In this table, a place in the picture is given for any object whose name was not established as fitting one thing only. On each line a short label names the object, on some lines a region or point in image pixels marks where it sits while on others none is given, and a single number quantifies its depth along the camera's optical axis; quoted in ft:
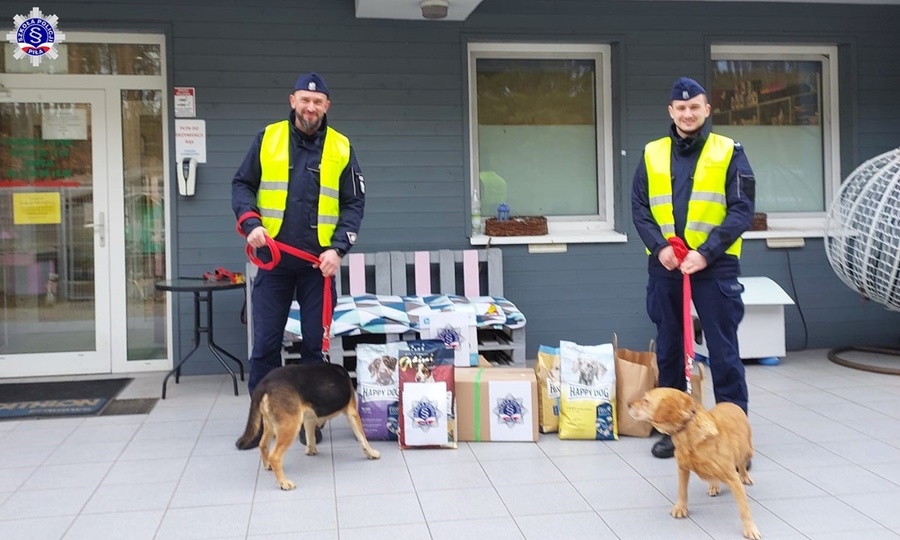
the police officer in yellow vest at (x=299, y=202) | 12.59
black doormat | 15.60
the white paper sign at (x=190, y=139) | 18.40
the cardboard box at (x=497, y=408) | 13.30
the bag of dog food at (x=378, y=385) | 13.21
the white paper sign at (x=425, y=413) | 12.82
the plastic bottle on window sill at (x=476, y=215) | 19.92
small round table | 16.25
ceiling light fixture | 17.63
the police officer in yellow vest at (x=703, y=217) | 11.67
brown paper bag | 13.26
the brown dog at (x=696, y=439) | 9.63
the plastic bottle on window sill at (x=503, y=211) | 19.99
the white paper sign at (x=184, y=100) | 18.39
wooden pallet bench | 18.66
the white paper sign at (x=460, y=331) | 16.21
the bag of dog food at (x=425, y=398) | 12.83
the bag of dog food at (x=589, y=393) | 13.28
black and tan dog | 11.30
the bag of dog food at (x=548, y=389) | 13.55
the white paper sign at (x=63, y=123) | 18.63
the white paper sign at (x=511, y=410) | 13.29
